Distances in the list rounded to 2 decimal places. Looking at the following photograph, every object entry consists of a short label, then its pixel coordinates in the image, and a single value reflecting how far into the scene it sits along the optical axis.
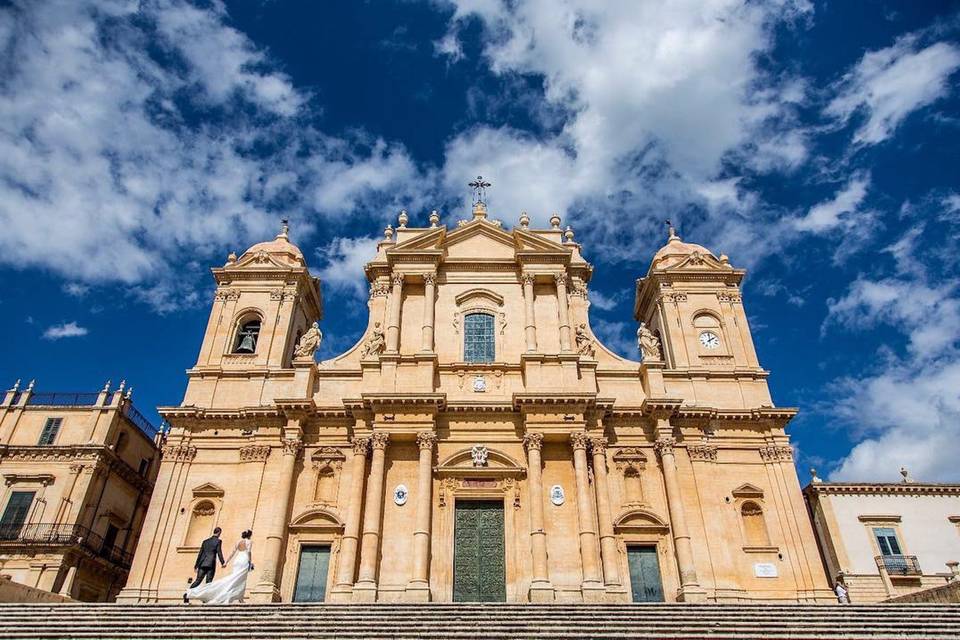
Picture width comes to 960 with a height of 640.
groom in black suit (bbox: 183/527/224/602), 14.13
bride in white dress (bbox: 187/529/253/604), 13.99
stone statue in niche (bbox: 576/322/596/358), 23.20
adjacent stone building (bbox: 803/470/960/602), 24.17
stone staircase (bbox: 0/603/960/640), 11.59
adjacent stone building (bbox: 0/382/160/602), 24.89
